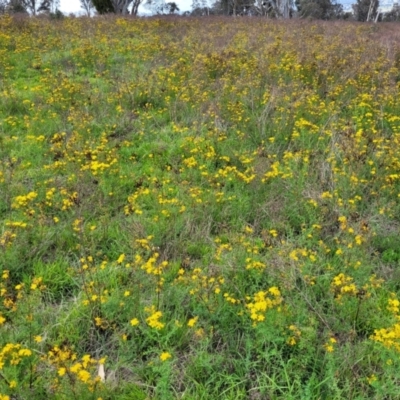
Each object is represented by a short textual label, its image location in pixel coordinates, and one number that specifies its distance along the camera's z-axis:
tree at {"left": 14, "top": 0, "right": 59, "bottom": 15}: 41.69
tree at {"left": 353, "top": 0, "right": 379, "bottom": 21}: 39.78
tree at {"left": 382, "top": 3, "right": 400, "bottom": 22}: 39.21
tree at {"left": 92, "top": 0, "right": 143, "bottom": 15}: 27.02
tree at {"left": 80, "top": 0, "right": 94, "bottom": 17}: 44.81
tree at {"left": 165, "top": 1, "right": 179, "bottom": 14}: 46.39
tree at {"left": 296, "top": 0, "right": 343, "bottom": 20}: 35.75
